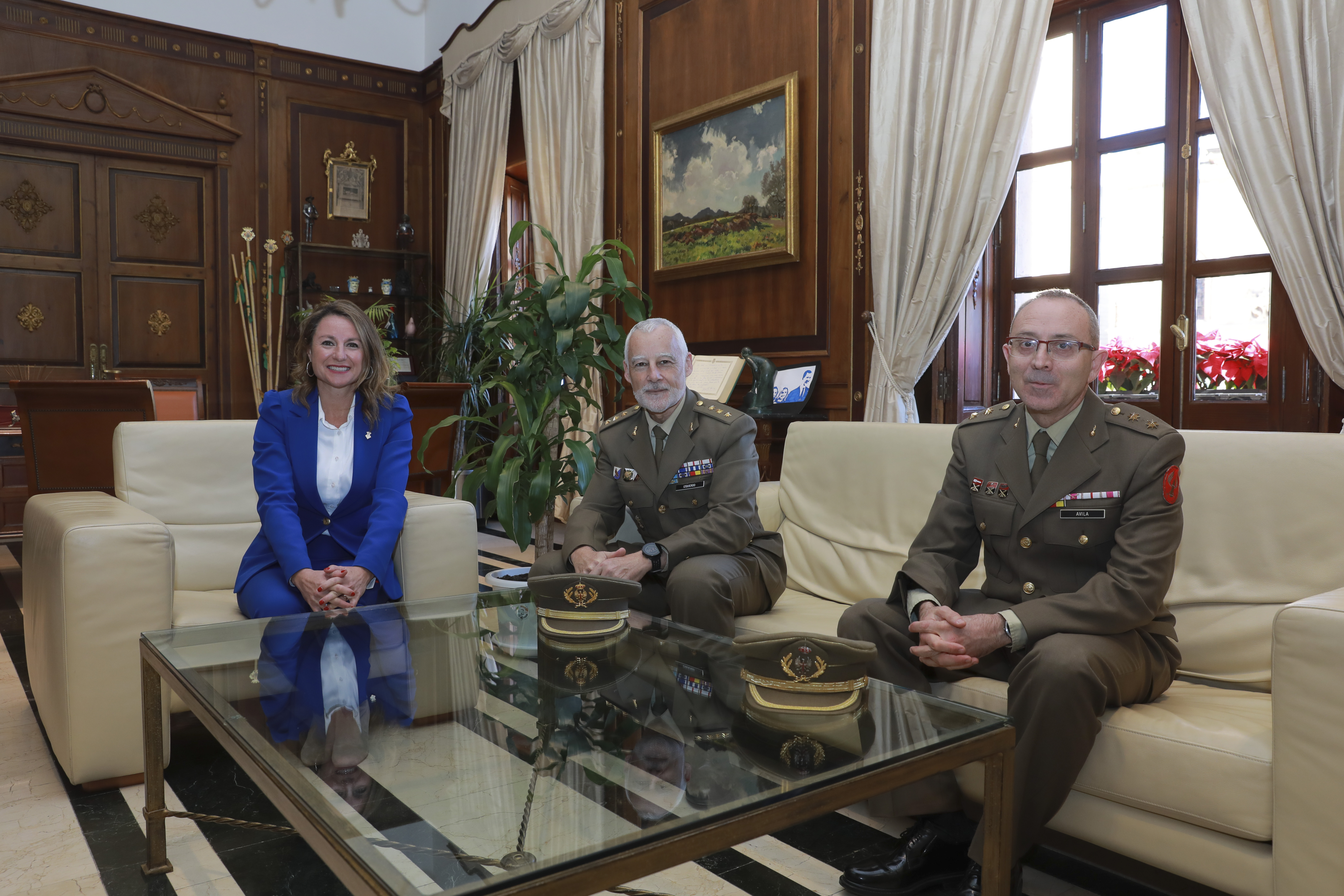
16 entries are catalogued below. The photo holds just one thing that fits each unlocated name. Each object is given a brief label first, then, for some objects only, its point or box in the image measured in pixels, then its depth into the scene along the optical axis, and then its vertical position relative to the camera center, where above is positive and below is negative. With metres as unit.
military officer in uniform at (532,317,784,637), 2.30 -0.23
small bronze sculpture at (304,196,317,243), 6.85 +1.43
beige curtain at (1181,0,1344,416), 2.57 +0.81
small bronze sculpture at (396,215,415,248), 7.30 +1.39
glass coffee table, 0.91 -0.42
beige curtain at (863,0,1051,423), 3.35 +0.98
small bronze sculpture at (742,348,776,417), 4.05 +0.13
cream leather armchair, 2.03 -0.37
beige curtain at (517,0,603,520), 5.43 +1.73
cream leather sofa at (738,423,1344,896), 1.33 -0.43
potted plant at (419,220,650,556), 3.62 +0.13
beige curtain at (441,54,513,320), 6.45 +1.76
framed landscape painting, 4.32 +1.13
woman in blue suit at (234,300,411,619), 2.32 -0.15
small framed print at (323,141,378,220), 7.13 +1.74
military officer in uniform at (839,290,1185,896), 1.52 -0.32
